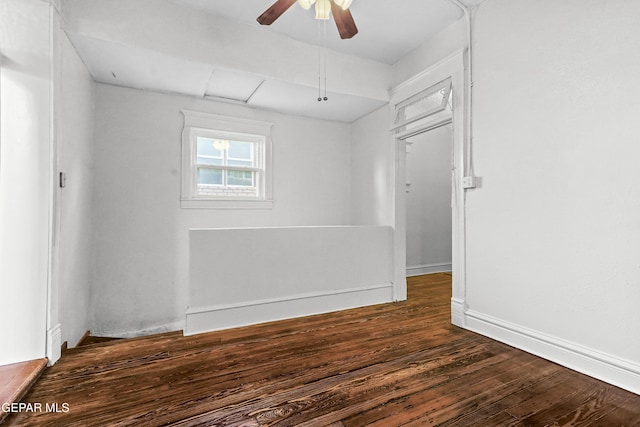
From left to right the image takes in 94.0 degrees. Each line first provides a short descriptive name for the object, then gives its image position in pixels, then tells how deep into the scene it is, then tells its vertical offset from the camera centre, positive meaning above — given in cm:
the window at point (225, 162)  358 +69
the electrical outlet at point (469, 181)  266 +31
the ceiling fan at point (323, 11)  210 +149
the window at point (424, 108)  296 +118
